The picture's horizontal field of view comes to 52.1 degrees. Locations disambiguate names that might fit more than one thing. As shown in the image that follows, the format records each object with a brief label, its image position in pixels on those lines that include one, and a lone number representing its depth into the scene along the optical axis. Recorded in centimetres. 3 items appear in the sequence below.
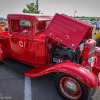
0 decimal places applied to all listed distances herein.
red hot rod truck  219
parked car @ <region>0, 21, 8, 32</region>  959
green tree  1221
